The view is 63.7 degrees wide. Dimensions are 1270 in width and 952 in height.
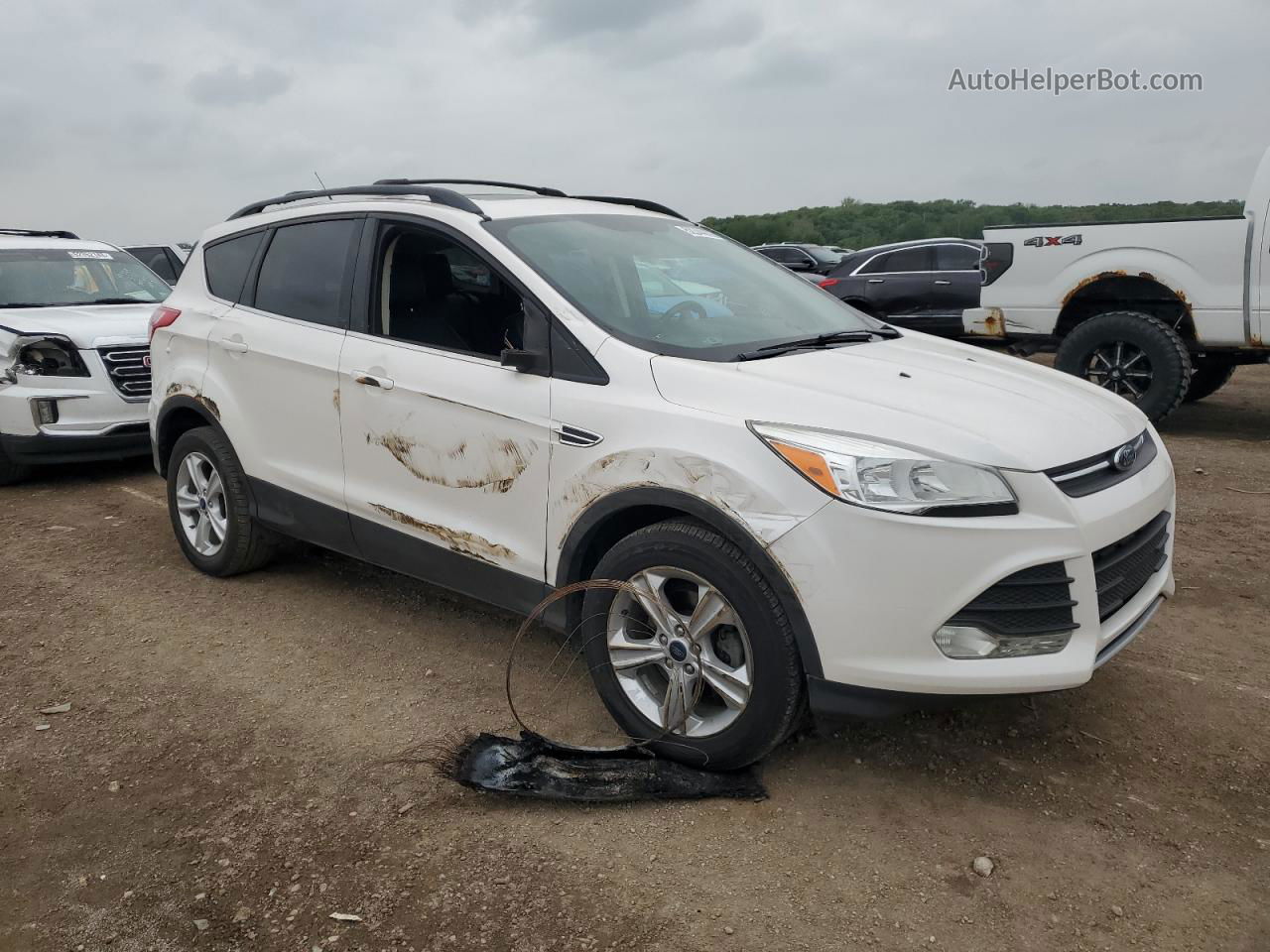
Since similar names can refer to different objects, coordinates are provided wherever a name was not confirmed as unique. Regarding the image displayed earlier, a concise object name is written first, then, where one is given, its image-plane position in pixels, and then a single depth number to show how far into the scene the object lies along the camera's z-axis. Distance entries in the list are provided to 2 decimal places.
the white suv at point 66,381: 6.79
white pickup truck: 7.35
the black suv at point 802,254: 23.36
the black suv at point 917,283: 11.31
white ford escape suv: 2.69
